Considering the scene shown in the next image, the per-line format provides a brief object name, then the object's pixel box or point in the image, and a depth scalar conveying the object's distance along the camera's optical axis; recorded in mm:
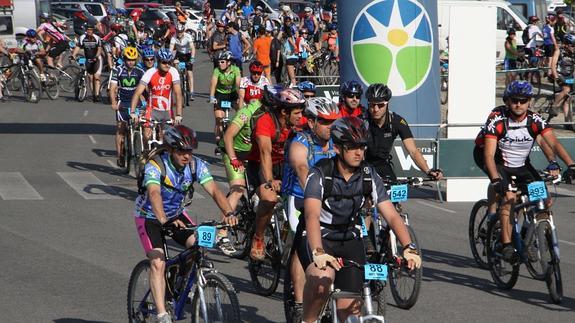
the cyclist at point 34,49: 32250
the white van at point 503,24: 37250
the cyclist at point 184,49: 31594
